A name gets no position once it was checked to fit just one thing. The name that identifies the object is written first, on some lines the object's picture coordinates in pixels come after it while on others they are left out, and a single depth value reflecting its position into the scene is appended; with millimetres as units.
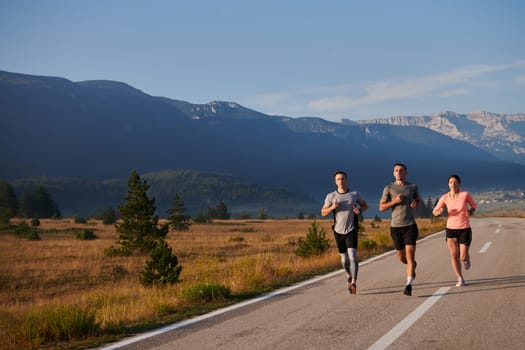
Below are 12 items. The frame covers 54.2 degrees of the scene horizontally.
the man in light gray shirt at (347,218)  8812
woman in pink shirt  9422
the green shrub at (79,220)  63438
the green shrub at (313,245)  18109
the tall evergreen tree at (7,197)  75669
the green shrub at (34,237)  35125
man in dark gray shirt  8742
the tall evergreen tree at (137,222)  26870
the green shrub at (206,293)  8898
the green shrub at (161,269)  14930
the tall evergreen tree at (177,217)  51144
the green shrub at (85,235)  35844
